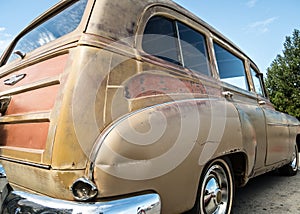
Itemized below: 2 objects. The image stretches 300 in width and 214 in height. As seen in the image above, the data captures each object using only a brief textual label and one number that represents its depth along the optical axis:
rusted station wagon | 1.32
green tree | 23.17
